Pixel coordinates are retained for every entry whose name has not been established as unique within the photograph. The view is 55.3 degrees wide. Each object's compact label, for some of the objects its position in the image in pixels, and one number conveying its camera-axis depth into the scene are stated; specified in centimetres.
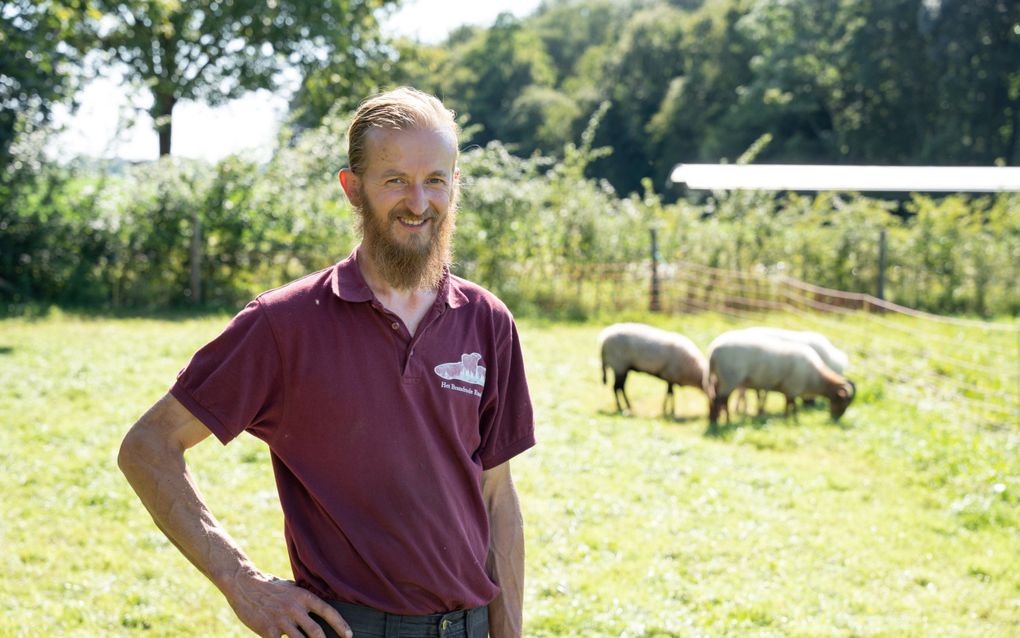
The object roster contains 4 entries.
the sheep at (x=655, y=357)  1113
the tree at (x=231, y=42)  2842
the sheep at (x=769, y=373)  1038
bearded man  198
